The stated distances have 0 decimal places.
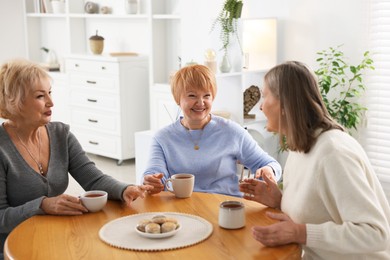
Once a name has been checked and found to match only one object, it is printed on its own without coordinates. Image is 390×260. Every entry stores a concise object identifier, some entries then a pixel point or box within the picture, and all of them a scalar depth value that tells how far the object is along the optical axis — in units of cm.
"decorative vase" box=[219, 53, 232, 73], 417
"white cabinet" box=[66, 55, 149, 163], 573
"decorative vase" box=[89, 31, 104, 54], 609
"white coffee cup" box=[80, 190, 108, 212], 199
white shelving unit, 572
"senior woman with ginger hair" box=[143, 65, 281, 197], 253
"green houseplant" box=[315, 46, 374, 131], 417
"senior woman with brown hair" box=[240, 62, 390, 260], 163
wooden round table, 163
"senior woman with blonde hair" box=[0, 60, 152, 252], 213
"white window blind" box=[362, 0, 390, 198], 417
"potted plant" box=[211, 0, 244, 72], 411
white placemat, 170
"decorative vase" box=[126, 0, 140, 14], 582
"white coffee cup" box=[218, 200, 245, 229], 181
